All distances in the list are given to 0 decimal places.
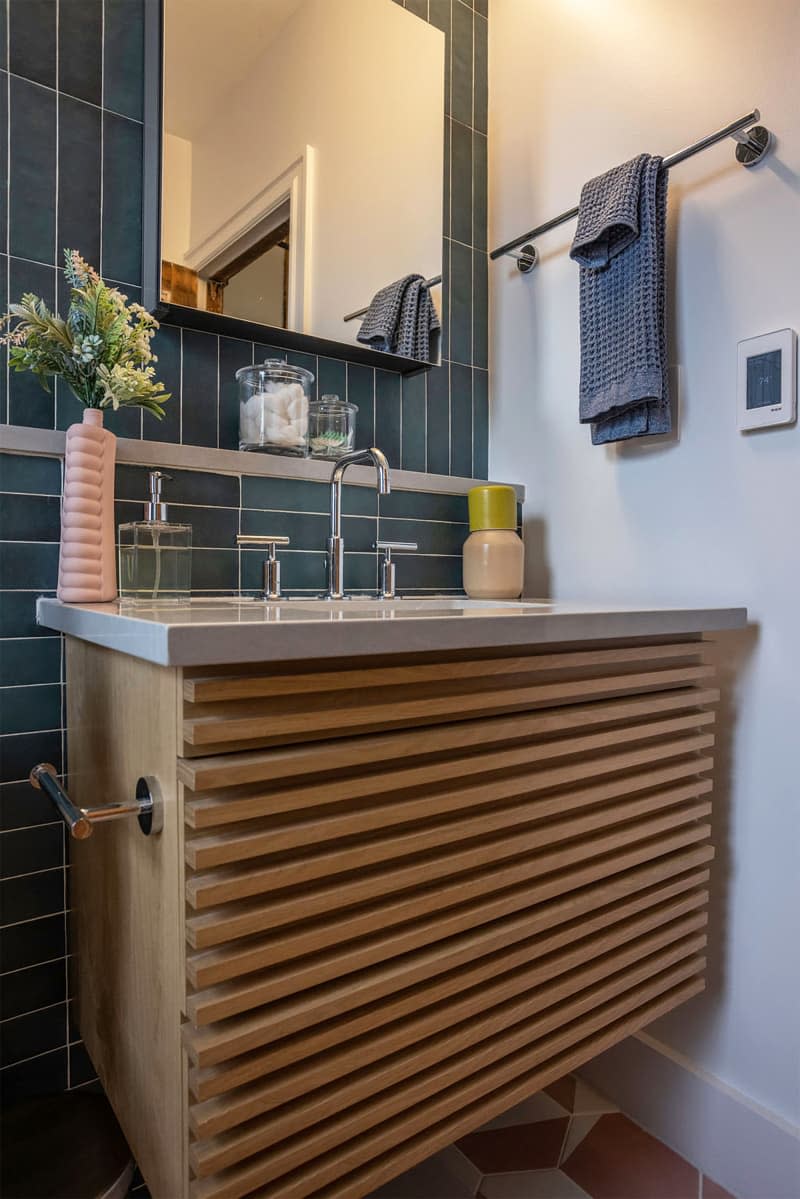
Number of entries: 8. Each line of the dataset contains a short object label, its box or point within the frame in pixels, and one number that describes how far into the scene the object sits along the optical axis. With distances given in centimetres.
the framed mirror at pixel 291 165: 120
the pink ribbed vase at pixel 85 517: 100
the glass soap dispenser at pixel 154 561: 102
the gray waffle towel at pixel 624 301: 121
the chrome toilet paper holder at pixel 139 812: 69
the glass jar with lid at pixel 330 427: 138
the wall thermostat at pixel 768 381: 108
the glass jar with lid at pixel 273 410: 126
